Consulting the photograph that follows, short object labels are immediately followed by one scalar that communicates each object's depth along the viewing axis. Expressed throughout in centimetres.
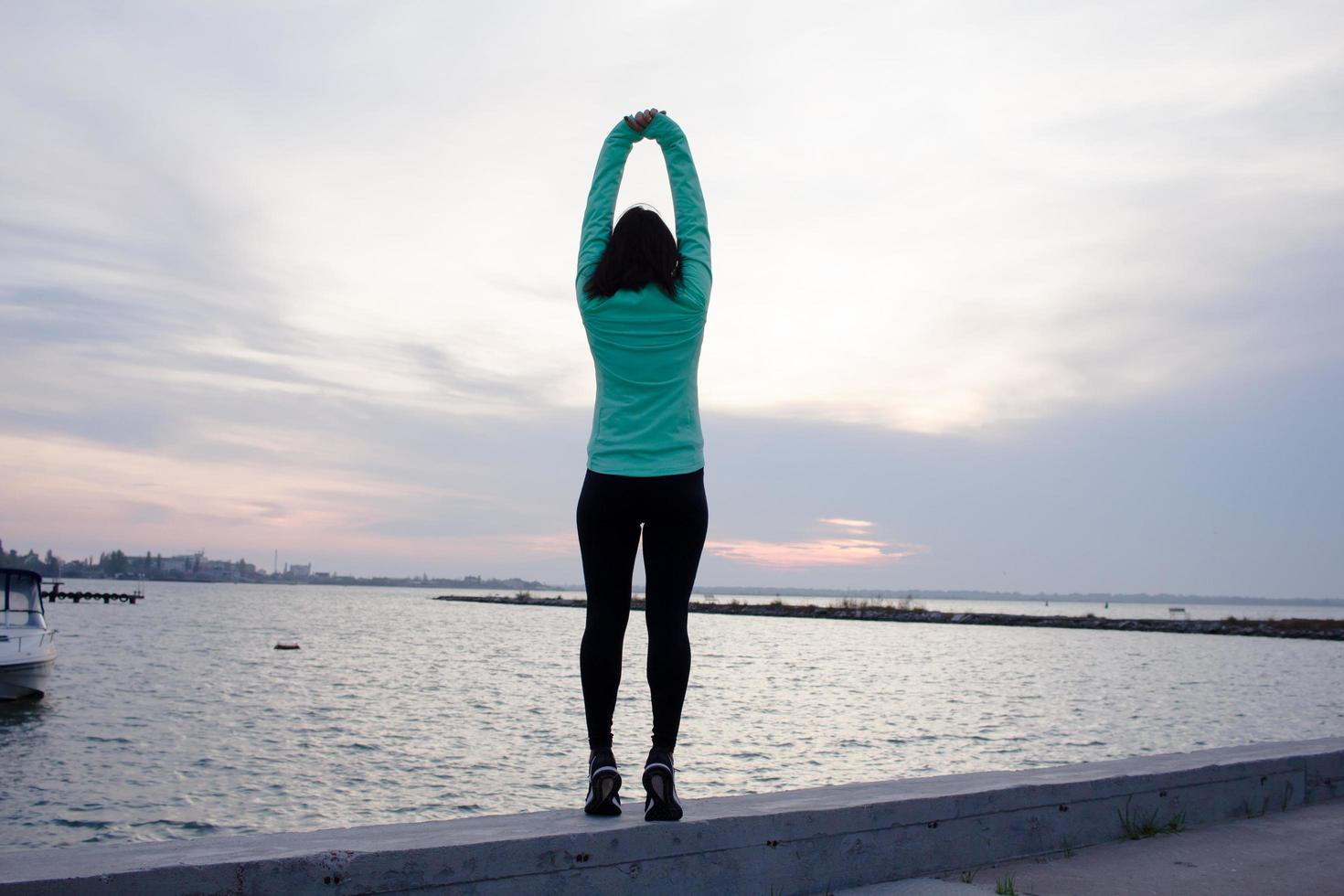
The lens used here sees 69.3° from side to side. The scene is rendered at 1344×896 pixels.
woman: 298
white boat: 2404
